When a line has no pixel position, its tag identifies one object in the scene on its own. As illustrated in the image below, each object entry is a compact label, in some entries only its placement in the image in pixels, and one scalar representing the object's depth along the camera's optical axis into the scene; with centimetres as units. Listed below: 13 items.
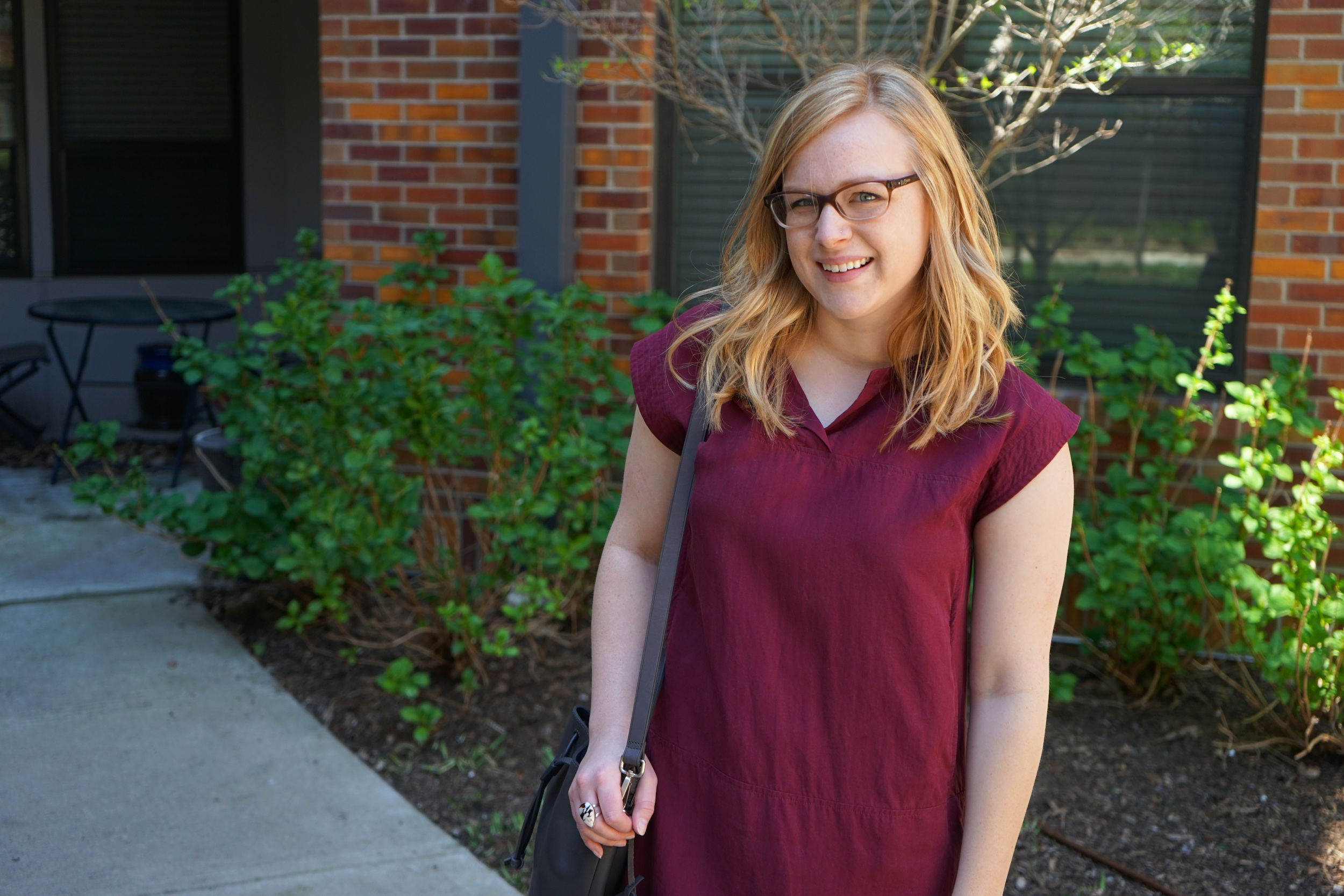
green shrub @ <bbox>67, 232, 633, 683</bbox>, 380
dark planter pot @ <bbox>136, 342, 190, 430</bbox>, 726
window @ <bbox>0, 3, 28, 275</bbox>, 748
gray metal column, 439
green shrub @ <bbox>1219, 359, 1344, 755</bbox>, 338
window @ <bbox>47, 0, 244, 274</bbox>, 757
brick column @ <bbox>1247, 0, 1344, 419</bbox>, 398
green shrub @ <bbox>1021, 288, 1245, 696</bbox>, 371
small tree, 350
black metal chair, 673
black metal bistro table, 611
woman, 158
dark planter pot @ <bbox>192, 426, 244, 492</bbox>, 493
